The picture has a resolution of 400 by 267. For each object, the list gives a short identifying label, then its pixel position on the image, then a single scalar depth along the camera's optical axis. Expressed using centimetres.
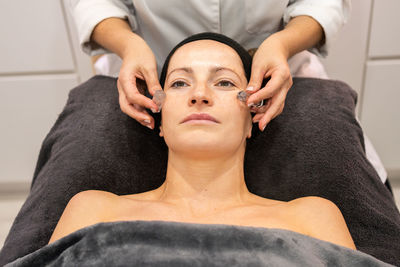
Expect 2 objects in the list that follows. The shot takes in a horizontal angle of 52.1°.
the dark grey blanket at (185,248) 84
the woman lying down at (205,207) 85
